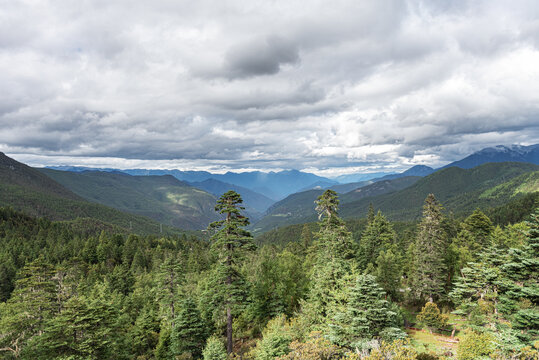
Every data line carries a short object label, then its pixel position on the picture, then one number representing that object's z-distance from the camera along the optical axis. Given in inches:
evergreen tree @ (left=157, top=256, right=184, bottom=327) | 1691.3
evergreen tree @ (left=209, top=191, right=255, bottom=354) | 1162.6
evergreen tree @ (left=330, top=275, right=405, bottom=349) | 784.3
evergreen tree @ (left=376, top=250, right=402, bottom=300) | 1635.1
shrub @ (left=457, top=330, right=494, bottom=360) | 733.3
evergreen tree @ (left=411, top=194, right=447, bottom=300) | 1628.9
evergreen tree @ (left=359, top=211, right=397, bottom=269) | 2159.2
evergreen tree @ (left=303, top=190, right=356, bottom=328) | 1074.7
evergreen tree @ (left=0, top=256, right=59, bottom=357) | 1203.2
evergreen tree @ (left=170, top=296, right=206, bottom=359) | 1288.1
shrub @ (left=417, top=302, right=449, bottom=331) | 1342.3
